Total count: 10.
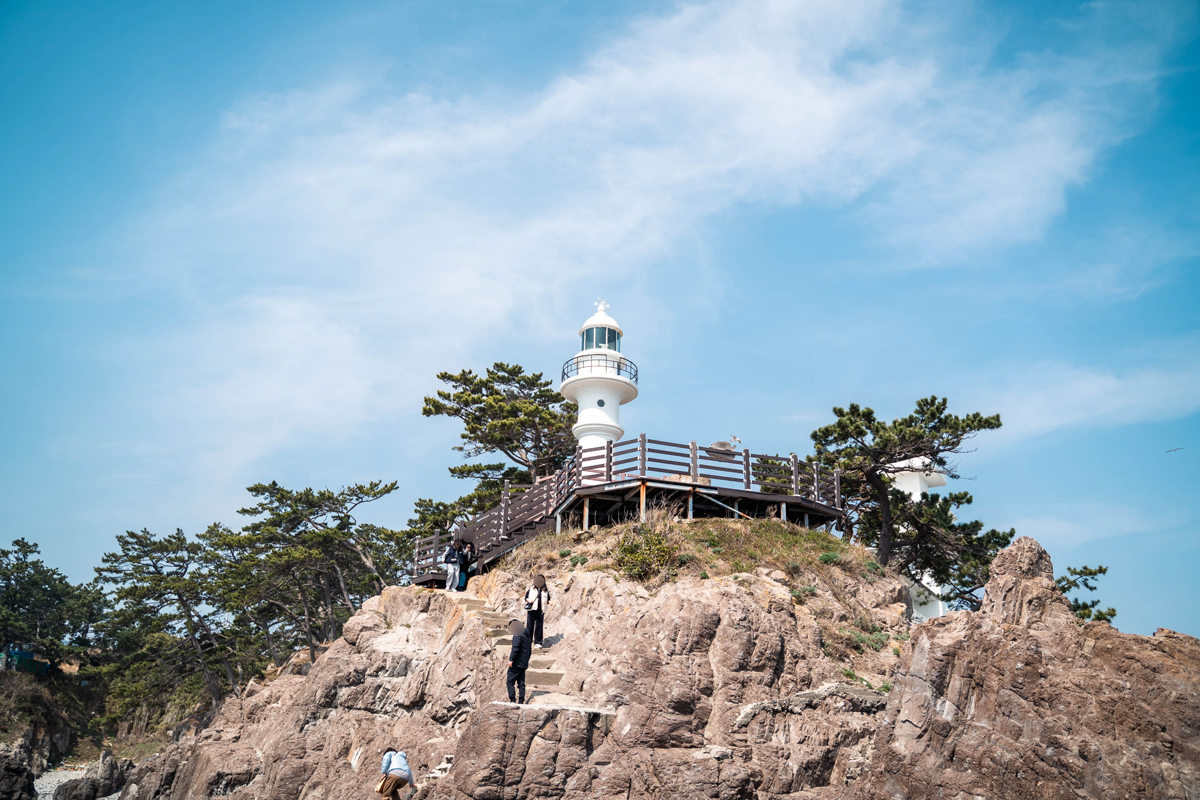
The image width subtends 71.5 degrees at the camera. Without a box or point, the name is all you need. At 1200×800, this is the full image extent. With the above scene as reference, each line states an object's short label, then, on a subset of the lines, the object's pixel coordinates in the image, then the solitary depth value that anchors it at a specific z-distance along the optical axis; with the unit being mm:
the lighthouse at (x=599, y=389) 30125
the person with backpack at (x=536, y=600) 15734
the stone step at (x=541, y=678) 15680
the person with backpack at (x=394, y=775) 12844
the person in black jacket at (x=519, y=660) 14078
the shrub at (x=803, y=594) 17891
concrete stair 15703
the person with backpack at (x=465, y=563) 23766
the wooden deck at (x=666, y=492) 21984
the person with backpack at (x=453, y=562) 23625
